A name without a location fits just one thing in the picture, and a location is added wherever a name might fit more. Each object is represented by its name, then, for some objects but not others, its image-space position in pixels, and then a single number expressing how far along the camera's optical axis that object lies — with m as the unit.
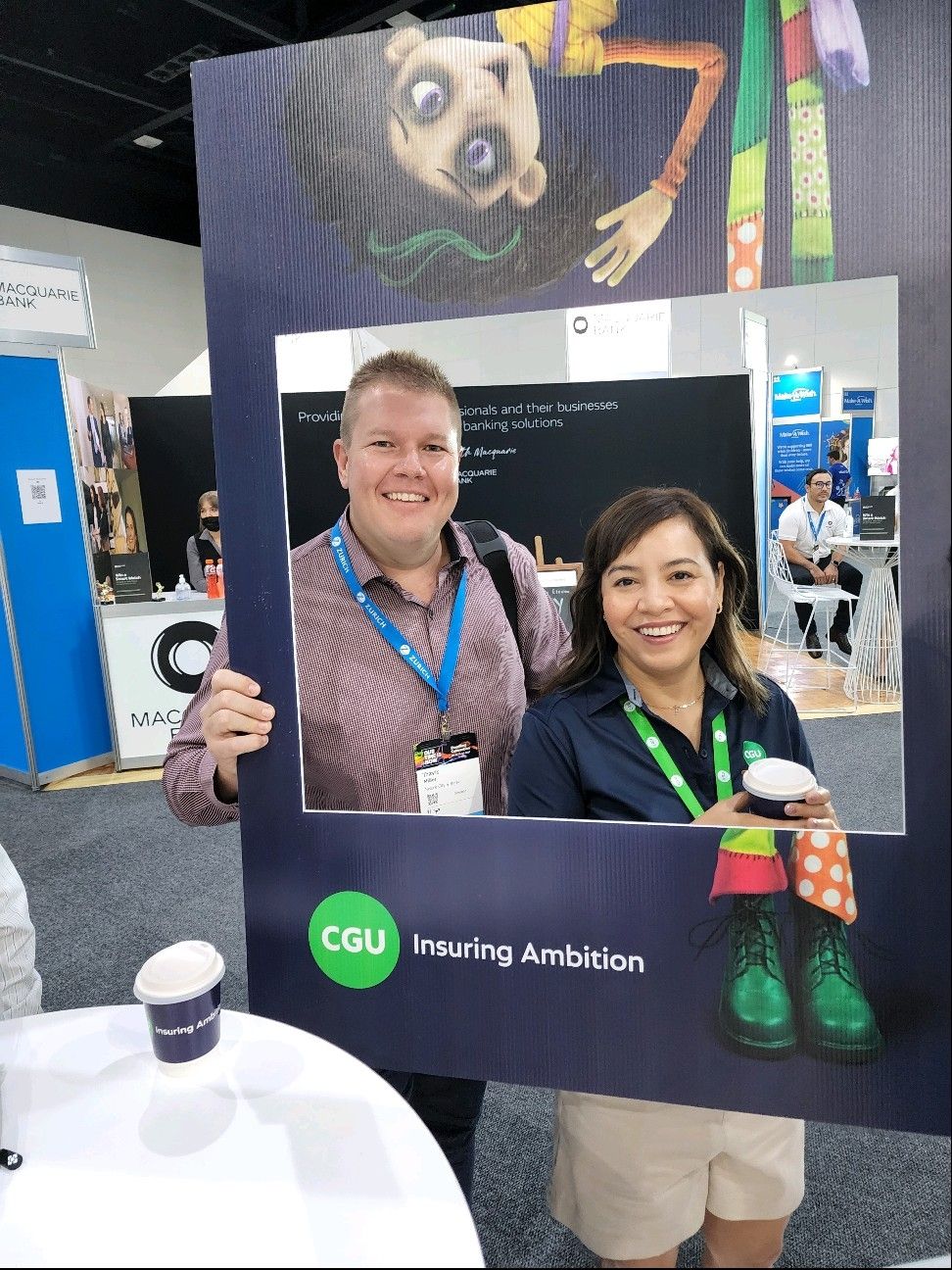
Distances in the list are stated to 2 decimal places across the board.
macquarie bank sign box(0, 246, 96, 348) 4.50
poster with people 4.93
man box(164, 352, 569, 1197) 0.90
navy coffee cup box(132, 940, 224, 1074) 0.90
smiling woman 0.82
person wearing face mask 5.82
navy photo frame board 0.72
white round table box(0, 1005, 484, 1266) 0.71
